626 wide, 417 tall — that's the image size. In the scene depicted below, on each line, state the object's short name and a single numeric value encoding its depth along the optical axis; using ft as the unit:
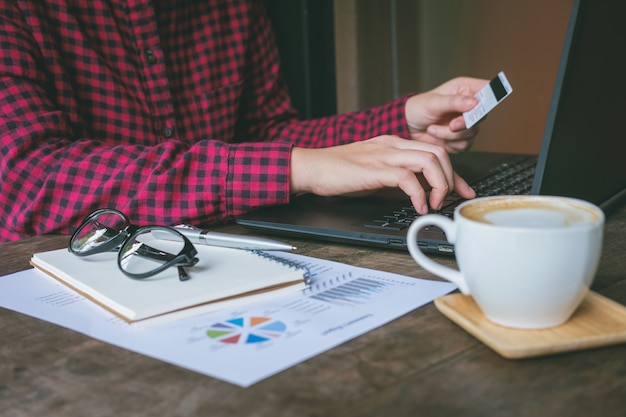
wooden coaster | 1.50
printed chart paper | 1.59
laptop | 2.21
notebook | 1.86
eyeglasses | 2.05
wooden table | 1.34
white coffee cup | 1.48
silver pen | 2.33
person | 3.01
